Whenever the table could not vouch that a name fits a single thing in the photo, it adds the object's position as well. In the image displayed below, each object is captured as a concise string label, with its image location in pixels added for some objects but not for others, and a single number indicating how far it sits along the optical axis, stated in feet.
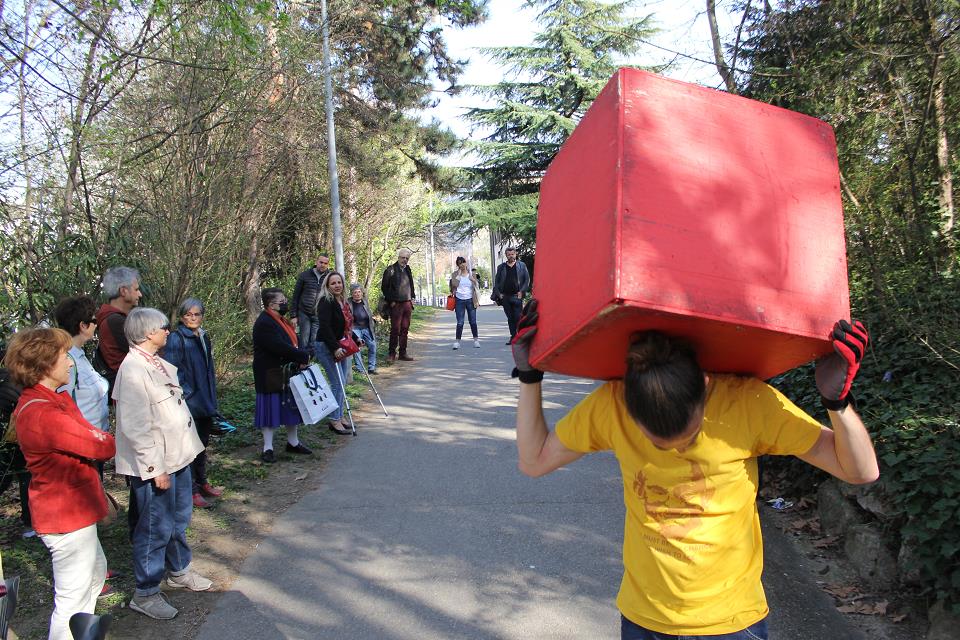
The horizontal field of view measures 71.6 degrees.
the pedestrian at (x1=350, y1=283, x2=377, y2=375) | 37.46
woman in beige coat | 12.51
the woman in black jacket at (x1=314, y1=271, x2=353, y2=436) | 25.74
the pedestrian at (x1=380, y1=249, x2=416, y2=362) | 40.63
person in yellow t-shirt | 5.84
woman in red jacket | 10.94
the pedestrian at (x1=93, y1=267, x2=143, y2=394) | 16.88
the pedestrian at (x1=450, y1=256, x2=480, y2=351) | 45.96
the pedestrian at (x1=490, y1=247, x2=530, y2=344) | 42.01
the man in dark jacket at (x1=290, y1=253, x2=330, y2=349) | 33.17
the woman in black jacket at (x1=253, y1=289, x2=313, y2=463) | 21.68
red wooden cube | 5.23
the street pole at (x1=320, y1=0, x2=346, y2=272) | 39.37
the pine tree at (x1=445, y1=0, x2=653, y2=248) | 71.20
